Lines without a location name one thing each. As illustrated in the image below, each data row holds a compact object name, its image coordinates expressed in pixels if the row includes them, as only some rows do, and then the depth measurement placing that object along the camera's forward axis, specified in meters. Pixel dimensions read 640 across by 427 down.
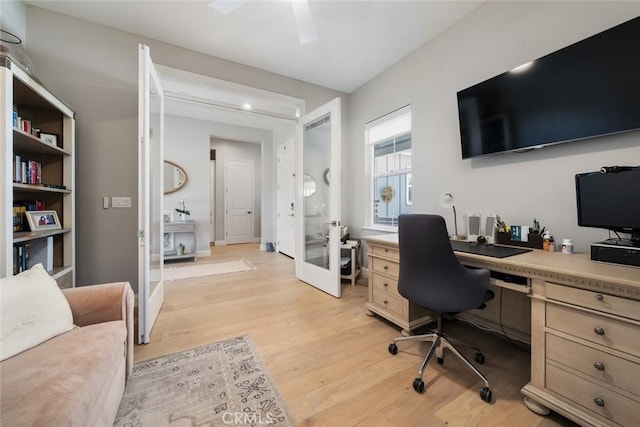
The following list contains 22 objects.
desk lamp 2.26
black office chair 1.45
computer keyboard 1.59
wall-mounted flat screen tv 1.40
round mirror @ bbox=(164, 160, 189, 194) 4.94
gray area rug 1.24
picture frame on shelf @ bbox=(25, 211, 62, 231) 1.88
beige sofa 0.76
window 3.07
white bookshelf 1.34
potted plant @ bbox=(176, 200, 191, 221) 4.93
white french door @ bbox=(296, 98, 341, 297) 2.84
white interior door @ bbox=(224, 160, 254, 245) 6.36
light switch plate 2.55
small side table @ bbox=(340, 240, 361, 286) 3.27
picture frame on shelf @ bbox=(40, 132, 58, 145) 2.03
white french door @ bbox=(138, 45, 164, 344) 1.85
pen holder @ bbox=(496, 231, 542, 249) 1.76
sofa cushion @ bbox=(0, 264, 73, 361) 1.02
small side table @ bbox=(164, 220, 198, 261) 4.51
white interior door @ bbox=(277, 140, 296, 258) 4.73
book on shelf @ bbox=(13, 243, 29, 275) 1.72
